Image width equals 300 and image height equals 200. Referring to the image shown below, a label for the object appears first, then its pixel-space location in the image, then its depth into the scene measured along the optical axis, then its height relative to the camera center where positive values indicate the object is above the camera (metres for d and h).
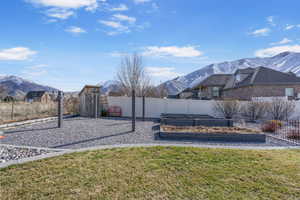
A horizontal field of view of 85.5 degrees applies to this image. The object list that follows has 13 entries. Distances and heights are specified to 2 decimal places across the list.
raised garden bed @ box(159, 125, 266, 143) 5.65 -1.19
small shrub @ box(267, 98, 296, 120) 10.62 -0.39
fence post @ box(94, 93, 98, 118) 11.44 -0.25
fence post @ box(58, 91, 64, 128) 7.52 -0.36
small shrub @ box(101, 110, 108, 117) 12.62 -0.90
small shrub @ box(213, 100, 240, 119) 11.40 -0.42
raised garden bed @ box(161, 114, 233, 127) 8.12 -1.02
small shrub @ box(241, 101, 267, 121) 11.07 -0.54
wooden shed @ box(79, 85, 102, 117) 11.91 -0.26
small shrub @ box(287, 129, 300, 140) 6.16 -1.25
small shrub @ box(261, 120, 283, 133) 7.38 -1.13
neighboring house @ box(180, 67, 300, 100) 18.11 +2.09
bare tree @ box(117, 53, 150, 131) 18.61 +3.05
